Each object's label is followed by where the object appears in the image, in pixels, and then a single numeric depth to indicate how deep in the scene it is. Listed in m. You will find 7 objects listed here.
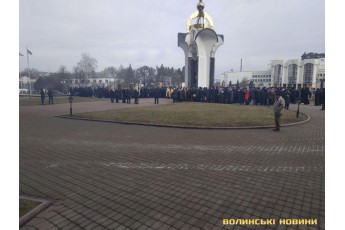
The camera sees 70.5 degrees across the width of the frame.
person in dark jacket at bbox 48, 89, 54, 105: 24.77
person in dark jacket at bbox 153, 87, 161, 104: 24.58
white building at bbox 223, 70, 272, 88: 102.75
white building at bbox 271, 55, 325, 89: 73.30
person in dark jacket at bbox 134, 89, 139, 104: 24.13
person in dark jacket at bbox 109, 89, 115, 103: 27.27
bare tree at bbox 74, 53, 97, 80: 73.80
